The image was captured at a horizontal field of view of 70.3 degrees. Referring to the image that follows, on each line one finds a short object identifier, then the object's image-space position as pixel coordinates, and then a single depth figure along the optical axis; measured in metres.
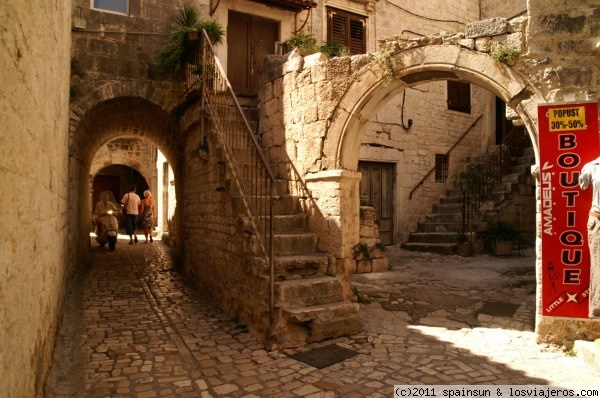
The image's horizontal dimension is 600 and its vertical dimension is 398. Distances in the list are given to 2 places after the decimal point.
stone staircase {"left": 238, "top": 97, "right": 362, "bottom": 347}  4.39
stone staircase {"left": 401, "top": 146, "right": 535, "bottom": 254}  10.45
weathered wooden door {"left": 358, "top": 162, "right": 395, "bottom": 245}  10.95
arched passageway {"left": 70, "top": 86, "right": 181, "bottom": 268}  7.61
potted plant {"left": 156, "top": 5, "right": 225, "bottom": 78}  7.56
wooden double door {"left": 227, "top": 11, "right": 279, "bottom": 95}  9.22
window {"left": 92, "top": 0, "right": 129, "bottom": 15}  7.68
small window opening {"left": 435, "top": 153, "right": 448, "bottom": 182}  12.30
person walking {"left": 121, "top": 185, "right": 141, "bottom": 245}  12.50
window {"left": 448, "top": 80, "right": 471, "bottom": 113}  12.59
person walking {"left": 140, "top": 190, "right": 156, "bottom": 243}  13.44
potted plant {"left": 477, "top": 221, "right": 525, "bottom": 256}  9.64
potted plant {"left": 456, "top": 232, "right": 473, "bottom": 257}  9.70
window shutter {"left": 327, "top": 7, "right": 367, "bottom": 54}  10.51
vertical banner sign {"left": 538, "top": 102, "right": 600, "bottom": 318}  4.04
